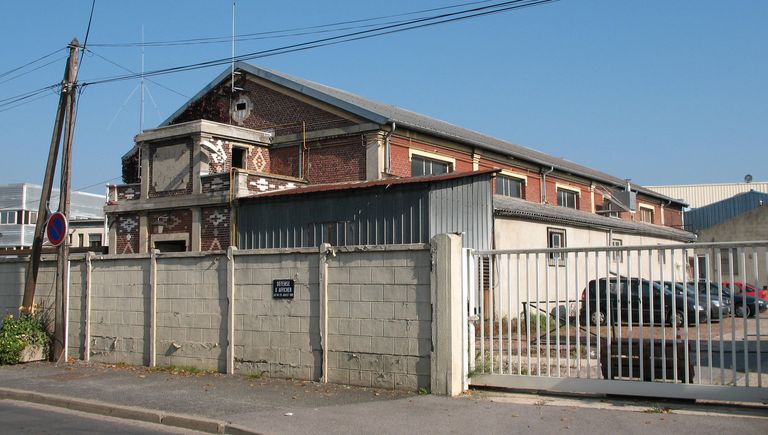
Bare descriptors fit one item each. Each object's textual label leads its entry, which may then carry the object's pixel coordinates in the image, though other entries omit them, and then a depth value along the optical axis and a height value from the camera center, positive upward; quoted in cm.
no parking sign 1478 +97
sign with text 1255 -24
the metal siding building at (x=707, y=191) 6944 +777
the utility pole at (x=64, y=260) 1574 +35
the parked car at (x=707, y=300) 877 -36
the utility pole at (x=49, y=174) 1644 +238
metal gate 914 -102
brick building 2384 +420
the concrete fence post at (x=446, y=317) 1069 -64
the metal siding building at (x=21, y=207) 6656 +633
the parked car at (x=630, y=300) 930 -41
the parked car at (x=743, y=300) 847 -33
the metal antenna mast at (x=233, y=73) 2770 +764
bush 1548 -127
